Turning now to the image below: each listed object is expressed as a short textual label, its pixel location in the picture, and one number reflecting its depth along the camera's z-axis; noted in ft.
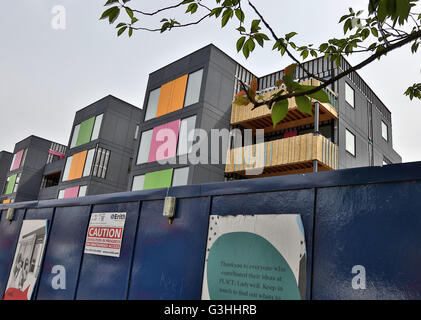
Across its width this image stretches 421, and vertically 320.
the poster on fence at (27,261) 19.52
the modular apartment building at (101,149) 87.71
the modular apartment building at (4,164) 149.07
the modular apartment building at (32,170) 123.65
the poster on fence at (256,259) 10.47
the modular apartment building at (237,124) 52.80
